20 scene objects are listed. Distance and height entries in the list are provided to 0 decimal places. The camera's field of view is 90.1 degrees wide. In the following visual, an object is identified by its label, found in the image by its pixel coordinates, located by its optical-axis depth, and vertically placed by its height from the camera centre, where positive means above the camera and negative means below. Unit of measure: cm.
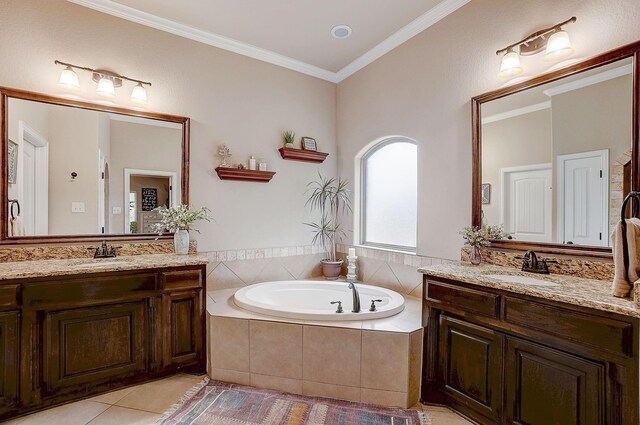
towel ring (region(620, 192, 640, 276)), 146 -12
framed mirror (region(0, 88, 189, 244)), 240 +36
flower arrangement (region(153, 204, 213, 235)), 281 -5
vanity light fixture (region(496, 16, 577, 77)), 194 +107
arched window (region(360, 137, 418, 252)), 321 +20
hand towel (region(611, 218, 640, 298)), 144 -23
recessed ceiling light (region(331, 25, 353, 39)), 294 +171
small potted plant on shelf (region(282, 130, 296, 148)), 353 +82
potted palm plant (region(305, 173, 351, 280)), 380 +5
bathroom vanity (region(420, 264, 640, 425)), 137 -70
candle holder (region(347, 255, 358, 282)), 341 -60
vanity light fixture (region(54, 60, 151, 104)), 249 +108
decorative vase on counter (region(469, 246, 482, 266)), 234 -32
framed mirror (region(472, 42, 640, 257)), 178 +37
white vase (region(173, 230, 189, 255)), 278 -26
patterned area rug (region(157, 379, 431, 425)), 197 -129
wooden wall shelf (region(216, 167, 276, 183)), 314 +38
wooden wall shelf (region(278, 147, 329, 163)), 349 +65
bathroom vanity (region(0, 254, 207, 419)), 197 -78
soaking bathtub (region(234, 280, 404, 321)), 244 -76
